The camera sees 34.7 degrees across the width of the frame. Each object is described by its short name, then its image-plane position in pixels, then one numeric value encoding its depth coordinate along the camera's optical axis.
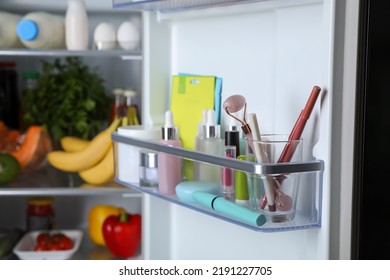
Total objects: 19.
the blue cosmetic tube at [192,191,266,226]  1.00
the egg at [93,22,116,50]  1.70
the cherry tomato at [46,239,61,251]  1.78
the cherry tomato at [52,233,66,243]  1.80
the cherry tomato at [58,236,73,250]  1.78
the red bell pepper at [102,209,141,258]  1.73
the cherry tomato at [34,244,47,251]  1.78
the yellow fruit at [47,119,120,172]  1.69
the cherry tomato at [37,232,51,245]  1.80
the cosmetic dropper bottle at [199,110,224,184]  1.19
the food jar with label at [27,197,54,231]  1.94
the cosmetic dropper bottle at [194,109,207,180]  1.21
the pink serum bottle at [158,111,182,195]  1.24
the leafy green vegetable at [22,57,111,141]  1.81
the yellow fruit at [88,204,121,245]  1.83
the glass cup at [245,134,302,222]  1.03
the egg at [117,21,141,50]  1.68
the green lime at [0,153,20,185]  1.73
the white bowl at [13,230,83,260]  1.74
